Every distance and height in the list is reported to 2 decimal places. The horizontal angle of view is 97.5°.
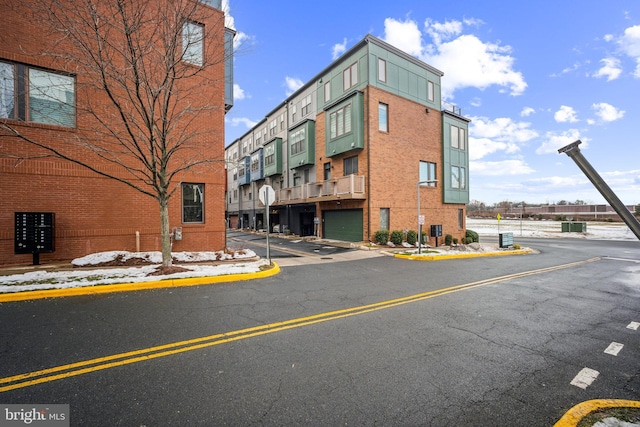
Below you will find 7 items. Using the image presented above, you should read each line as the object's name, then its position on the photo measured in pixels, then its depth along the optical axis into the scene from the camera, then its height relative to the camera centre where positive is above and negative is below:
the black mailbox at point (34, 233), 9.09 -0.57
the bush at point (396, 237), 19.64 -1.66
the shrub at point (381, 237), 19.44 -1.63
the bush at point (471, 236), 27.05 -2.25
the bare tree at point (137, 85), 8.77 +4.98
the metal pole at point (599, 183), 2.58 +0.27
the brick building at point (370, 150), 20.48 +5.41
